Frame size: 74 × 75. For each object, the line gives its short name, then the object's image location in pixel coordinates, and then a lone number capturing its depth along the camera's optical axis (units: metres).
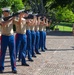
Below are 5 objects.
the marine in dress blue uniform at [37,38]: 16.58
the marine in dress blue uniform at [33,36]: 15.05
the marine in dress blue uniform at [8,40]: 11.04
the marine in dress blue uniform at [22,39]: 12.67
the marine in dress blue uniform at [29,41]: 14.06
